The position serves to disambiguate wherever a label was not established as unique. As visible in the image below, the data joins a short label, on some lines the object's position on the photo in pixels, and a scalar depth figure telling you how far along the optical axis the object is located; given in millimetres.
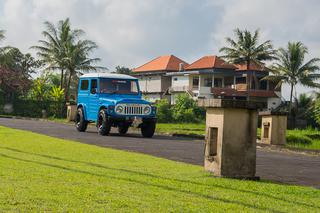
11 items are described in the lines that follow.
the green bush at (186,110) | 50000
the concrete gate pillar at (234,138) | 9008
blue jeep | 20516
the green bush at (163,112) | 48156
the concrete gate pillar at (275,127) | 20830
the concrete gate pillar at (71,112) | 34338
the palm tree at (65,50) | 57906
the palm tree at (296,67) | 64512
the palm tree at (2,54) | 55800
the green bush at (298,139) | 28438
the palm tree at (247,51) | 65312
